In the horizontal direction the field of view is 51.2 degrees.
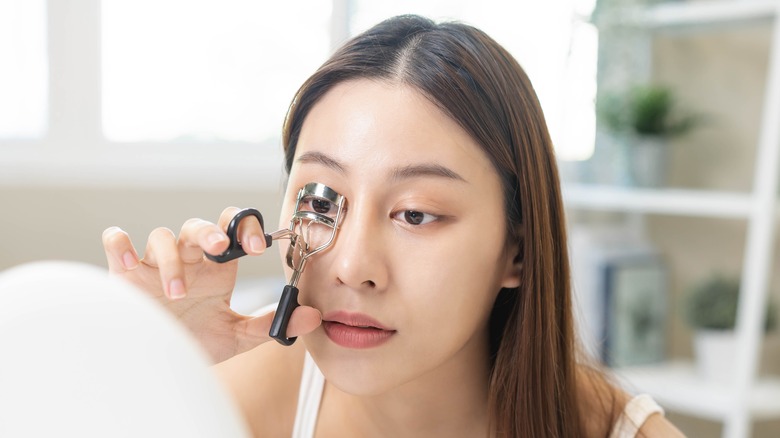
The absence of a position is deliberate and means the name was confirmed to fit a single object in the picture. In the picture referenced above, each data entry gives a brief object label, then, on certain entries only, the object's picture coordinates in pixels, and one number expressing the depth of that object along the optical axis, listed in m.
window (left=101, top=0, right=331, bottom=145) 2.60
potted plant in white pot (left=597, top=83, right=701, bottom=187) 2.30
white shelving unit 2.00
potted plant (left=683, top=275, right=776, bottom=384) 2.19
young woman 0.94
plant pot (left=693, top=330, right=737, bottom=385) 2.18
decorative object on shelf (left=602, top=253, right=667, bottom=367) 2.40
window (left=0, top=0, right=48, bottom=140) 2.45
